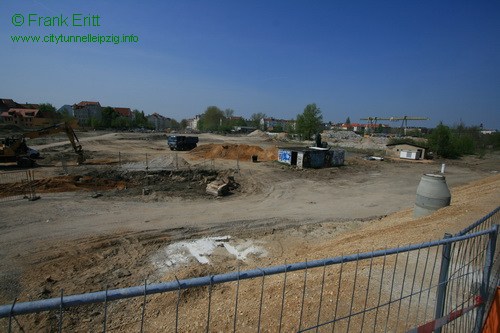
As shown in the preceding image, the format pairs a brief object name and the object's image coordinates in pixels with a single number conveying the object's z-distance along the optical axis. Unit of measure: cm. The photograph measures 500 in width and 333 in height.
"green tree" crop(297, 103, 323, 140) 7331
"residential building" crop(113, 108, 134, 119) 12194
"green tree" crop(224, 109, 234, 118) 14769
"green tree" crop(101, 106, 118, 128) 9312
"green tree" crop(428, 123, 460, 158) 4800
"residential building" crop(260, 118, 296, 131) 17024
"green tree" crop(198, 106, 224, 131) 13414
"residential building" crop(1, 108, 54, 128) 8431
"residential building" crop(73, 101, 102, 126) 11138
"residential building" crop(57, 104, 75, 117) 11305
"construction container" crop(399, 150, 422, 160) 4319
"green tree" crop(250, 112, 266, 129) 15275
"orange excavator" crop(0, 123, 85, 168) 2316
